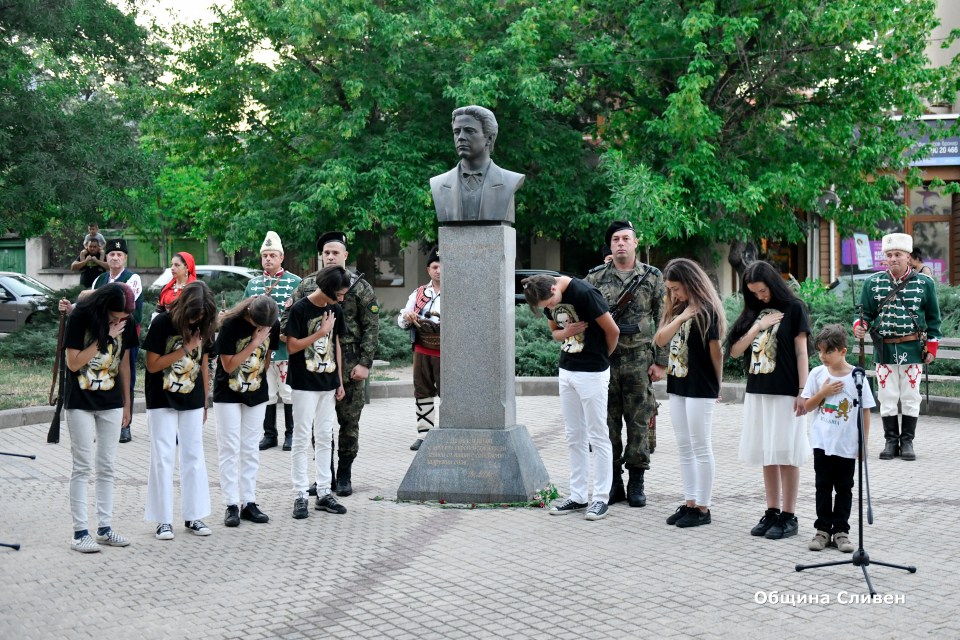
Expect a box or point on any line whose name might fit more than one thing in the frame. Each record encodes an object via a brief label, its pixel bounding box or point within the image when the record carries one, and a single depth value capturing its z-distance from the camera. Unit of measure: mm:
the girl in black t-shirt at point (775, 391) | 6129
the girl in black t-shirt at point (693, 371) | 6418
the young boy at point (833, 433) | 5809
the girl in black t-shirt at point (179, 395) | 6184
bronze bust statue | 7305
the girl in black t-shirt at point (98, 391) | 5887
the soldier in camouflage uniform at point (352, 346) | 7479
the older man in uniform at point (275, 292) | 9531
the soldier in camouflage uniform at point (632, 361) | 7266
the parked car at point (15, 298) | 25203
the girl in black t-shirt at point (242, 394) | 6527
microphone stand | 5289
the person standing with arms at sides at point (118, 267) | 9727
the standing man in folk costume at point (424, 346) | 9945
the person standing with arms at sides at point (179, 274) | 9906
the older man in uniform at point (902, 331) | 9367
